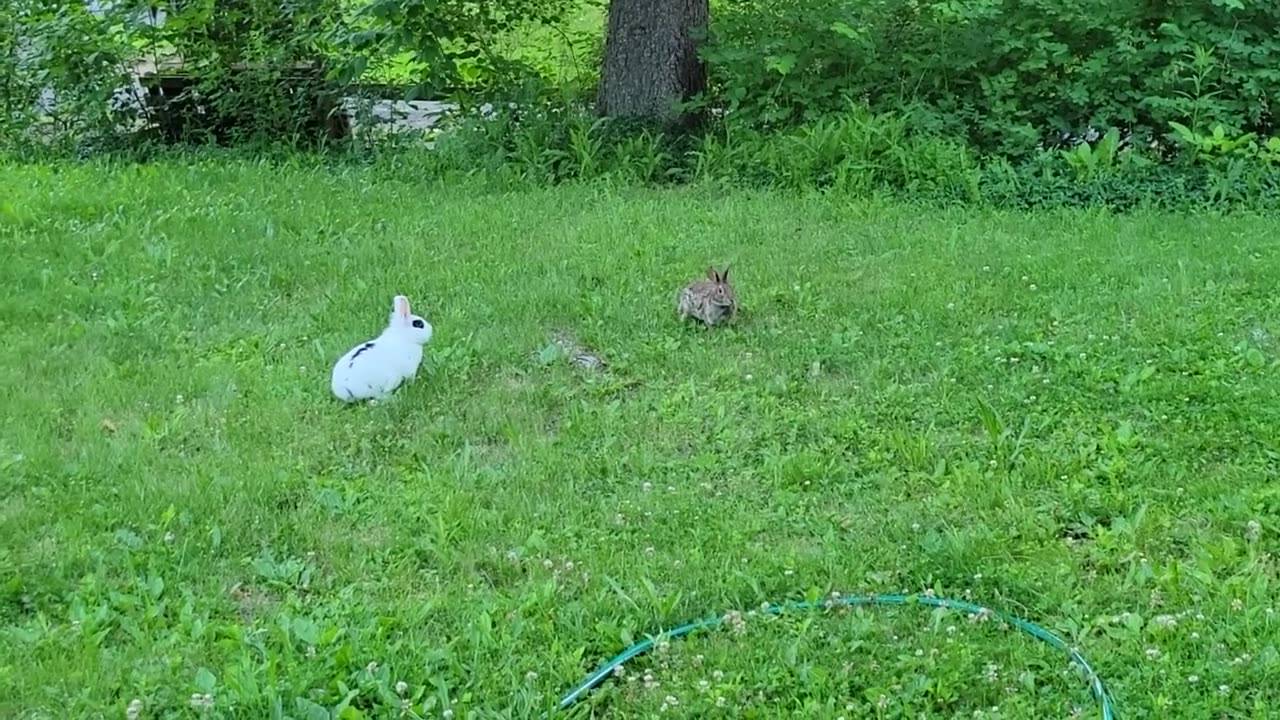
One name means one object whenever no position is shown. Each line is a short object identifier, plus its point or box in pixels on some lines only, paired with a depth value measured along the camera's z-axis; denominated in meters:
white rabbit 4.30
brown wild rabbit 4.97
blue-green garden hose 2.79
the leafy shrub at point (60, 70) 8.72
